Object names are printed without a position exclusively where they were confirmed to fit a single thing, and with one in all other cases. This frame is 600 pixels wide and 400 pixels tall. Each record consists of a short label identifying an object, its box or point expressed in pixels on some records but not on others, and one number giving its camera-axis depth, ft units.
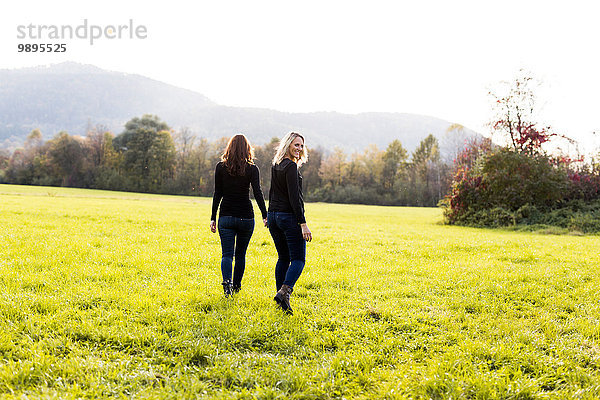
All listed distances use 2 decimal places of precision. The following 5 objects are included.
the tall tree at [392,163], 237.25
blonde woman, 16.83
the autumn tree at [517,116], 75.36
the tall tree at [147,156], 236.84
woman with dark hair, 18.74
